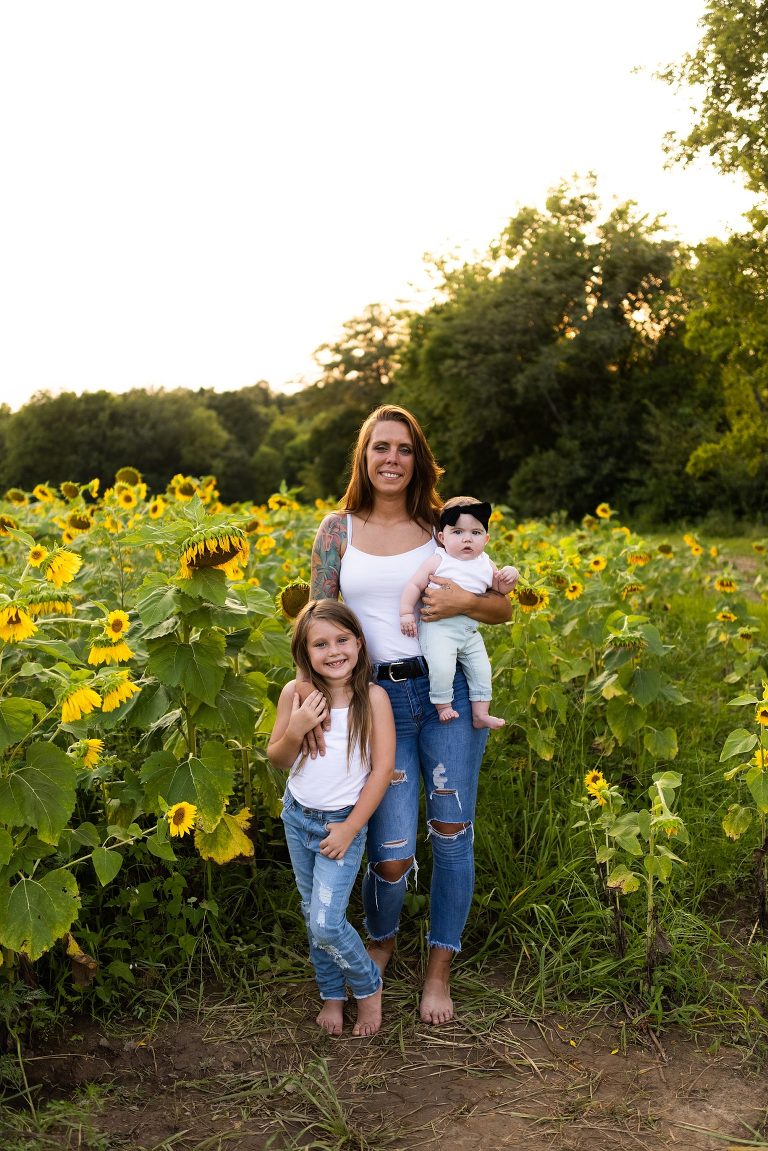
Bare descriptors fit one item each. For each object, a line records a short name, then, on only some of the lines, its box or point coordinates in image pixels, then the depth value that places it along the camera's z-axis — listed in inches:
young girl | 113.9
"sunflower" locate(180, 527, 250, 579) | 111.6
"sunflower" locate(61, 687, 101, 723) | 99.2
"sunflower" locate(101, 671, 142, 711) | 103.8
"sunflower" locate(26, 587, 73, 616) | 100.6
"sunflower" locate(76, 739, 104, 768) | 109.6
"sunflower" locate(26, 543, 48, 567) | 117.2
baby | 118.1
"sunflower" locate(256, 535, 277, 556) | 202.1
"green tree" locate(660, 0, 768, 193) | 533.0
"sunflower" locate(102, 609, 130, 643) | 113.3
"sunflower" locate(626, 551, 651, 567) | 212.2
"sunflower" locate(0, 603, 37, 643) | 96.7
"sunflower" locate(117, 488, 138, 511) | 212.8
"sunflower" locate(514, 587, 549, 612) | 159.3
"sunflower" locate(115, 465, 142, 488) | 229.5
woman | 120.3
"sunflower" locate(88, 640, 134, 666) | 113.8
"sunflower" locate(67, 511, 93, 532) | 187.9
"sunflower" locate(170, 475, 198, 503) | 231.1
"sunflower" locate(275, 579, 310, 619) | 146.4
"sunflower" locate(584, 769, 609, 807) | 124.0
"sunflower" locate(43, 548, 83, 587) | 112.7
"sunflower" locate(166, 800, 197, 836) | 113.2
